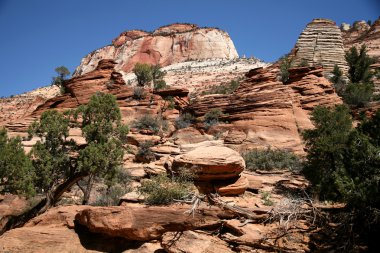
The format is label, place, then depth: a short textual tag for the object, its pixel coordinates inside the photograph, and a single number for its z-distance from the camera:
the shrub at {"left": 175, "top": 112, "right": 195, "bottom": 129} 23.72
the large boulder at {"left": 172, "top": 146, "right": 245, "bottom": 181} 11.94
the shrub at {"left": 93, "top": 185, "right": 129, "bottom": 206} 12.25
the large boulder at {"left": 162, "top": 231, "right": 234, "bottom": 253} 7.40
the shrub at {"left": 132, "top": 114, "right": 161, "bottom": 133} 23.50
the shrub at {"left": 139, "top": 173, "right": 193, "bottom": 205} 10.02
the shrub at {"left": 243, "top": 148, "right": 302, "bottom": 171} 16.05
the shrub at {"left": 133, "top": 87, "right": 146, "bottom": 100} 26.98
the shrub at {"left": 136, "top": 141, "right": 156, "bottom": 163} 18.21
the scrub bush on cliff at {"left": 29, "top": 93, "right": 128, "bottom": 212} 11.94
